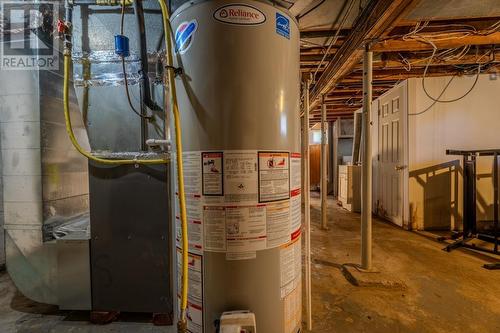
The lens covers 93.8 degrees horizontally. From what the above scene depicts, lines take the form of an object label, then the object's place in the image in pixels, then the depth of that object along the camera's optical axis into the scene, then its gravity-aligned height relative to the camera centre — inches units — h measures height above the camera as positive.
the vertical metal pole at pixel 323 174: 137.4 -6.6
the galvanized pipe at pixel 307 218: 54.5 -13.2
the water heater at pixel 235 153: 29.8 +1.4
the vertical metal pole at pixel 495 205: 95.6 -18.1
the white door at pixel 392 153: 138.4 +6.2
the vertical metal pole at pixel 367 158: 80.2 +1.6
